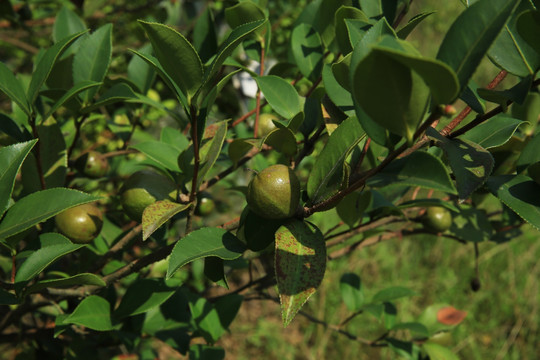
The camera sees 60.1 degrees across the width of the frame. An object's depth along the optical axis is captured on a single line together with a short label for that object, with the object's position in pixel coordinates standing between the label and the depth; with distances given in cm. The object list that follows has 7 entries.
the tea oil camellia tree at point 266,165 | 46
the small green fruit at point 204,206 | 103
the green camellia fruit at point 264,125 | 95
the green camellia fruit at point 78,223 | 72
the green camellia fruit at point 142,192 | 68
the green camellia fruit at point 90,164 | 100
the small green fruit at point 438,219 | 91
